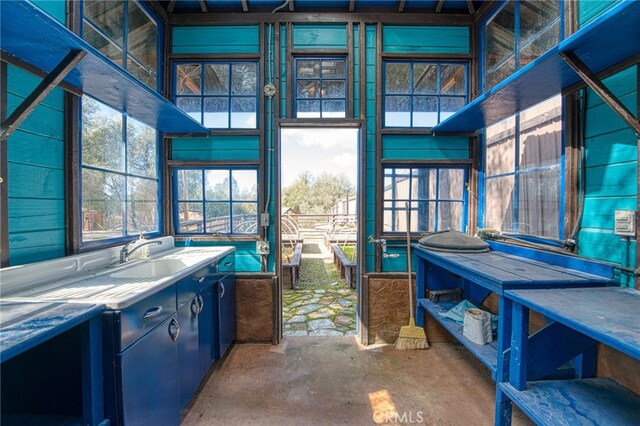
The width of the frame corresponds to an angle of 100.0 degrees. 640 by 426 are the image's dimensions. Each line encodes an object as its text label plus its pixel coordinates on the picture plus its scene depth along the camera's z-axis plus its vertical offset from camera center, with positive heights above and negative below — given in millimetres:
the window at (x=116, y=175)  1890 +269
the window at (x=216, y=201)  2820 +69
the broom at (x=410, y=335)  2617 -1256
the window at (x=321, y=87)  2801 +1263
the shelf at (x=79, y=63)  1075 +763
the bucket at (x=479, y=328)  1832 -841
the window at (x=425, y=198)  2828 +98
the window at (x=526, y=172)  1973 +296
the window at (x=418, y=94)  2812 +1186
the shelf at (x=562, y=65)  1160 +793
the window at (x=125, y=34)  1936 +1418
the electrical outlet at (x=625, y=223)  1451 -88
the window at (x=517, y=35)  1993 +1441
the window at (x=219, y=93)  2793 +1199
